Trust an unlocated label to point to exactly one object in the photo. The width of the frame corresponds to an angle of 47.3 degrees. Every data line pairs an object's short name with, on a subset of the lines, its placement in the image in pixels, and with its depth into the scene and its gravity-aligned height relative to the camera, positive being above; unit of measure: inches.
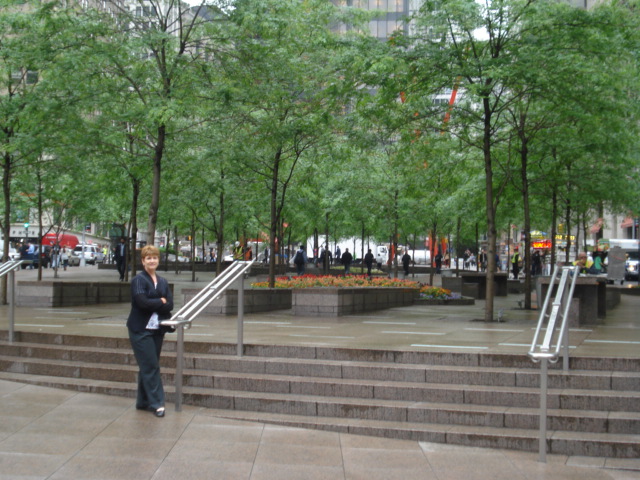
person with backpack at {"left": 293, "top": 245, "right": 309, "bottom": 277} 1507.1 -19.5
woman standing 311.3 -32.6
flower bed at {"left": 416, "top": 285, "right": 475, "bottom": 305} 874.1 -55.7
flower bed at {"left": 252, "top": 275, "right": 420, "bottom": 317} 650.8 -41.9
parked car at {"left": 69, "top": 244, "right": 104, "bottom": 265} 2634.8 -20.5
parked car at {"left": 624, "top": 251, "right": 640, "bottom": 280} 1958.7 -43.3
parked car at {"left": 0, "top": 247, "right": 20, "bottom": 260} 2266.5 -16.7
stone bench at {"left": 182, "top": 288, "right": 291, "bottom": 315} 638.5 -47.3
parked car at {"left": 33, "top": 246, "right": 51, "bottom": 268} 2099.5 -27.9
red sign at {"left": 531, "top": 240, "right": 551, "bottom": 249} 2194.8 +33.5
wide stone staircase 291.9 -63.8
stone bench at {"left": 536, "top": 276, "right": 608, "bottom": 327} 533.6 -35.8
